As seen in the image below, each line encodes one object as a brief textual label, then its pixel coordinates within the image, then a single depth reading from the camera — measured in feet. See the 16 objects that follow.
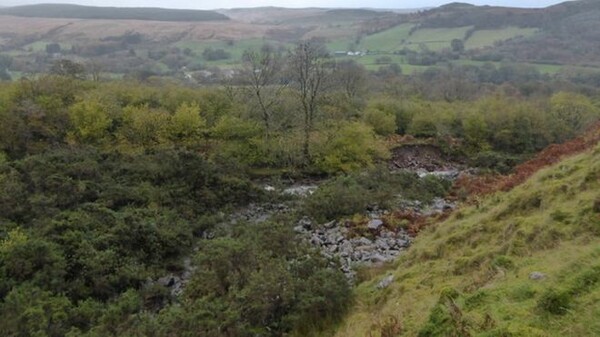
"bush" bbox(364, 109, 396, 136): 142.20
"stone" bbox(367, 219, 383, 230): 64.44
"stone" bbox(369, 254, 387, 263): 53.69
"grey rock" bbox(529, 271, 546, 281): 29.91
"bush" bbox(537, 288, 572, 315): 25.27
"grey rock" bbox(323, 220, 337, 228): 70.03
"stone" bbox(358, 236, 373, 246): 59.91
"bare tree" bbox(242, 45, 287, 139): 122.72
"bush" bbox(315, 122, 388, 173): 115.14
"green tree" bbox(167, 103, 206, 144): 116.57
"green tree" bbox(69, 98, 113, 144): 111.96
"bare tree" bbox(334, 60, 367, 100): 184.73
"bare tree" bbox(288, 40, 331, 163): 120.78
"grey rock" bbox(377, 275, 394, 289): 43.14
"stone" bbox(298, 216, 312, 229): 71.21
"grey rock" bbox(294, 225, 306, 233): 67.65
